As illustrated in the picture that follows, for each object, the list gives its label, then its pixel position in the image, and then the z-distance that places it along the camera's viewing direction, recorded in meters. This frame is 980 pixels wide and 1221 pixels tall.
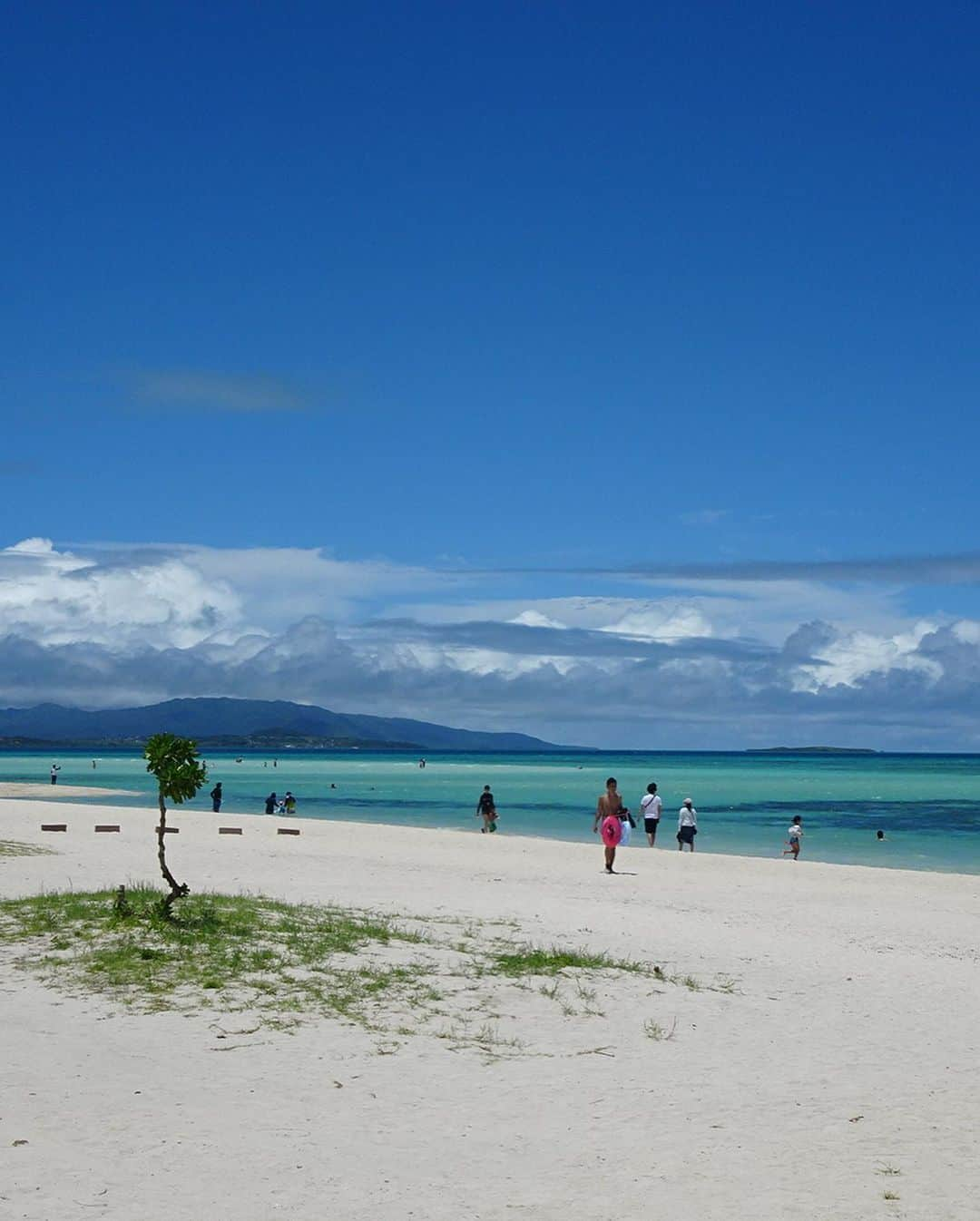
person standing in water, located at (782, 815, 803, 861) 39.56
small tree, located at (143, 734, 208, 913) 15.74
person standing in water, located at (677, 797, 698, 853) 38.09
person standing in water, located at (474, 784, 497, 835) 45.91
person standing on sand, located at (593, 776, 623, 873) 28.34
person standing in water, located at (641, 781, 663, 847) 36.50
